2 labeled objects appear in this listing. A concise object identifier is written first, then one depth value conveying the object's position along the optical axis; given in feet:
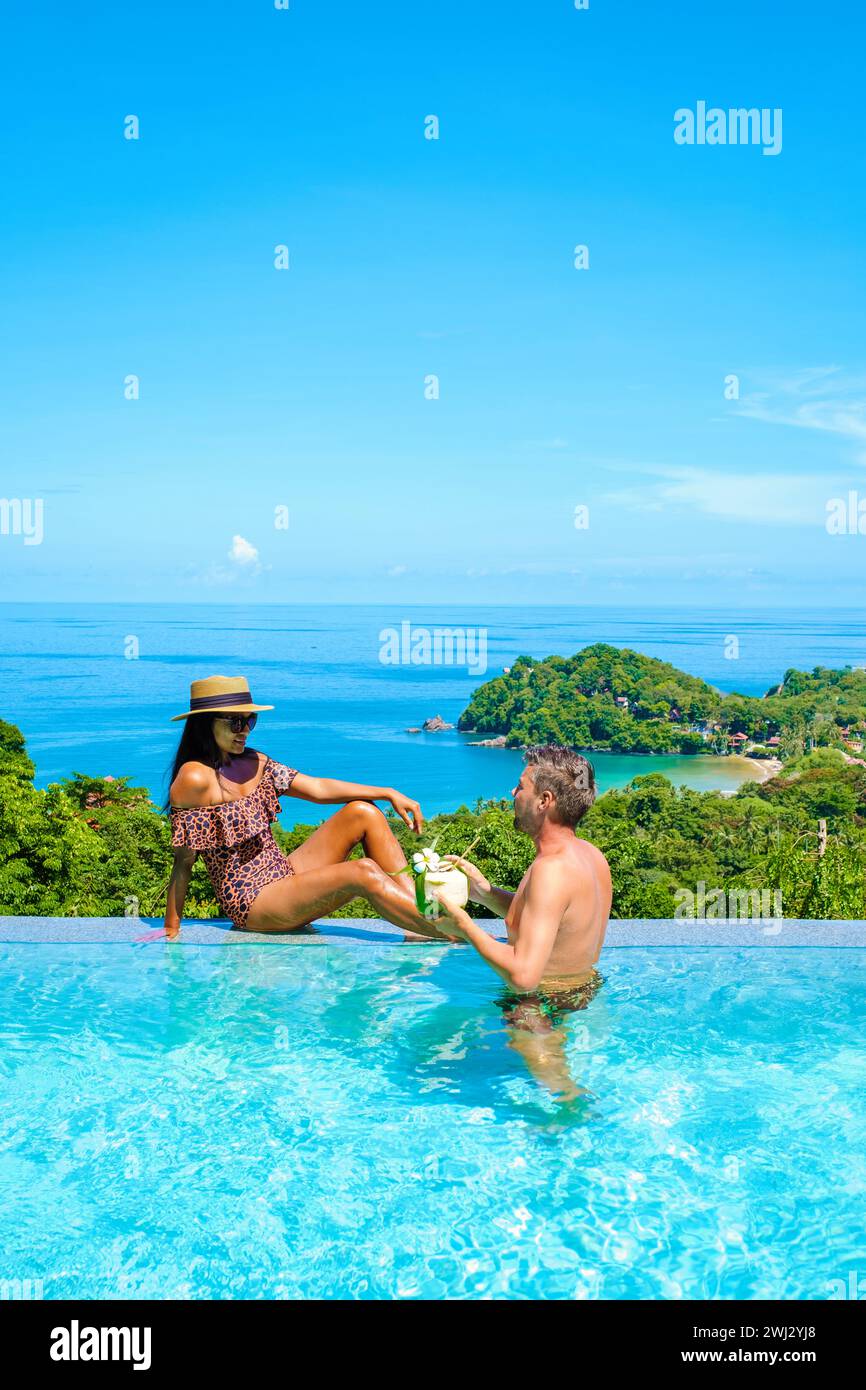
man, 11.32
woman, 16.92
